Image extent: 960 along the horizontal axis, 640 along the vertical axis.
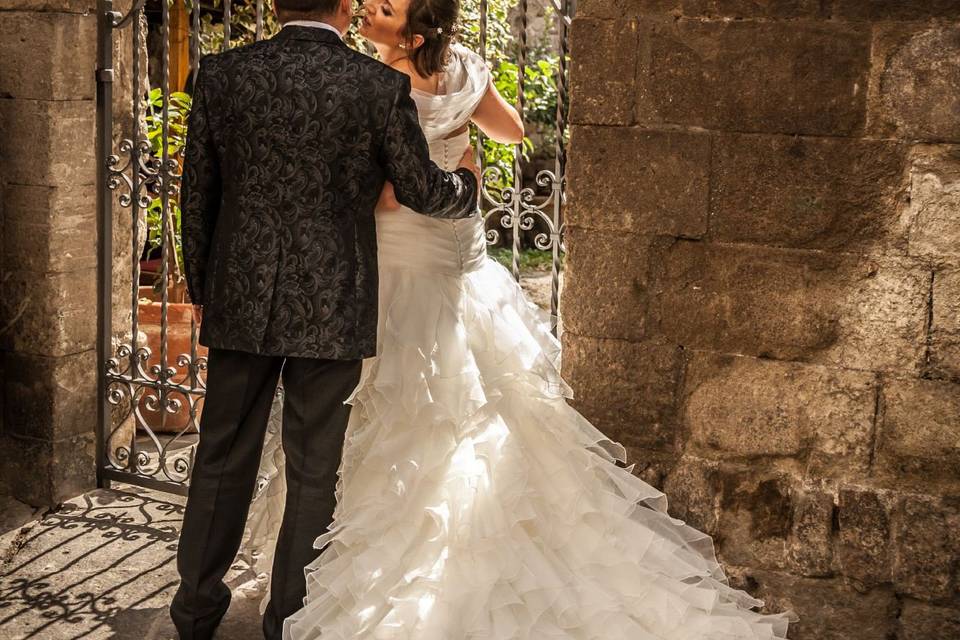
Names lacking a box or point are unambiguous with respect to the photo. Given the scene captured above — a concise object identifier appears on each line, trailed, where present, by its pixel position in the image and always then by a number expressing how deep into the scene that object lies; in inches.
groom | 131.7
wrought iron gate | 180.4
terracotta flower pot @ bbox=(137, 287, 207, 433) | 252.1
